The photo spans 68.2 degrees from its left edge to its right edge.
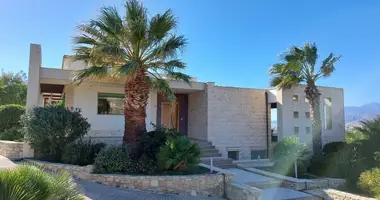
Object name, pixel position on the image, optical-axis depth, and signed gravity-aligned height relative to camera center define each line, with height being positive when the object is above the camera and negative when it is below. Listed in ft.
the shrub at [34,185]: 12.73 -3.16
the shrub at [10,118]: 52.28 +0.78
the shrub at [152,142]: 36.27 -2.38
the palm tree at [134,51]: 37.14 +9.91
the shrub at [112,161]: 34.63 -4.68
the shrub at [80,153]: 38.22 -4.12
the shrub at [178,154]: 34.40 -3.70
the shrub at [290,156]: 44.68 -4.86
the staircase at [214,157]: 47.87 -5.80
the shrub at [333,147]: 52.44 -3.98
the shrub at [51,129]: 39.52 -0.91
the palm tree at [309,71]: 51.57 +10.32
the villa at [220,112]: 52.24 +2.64
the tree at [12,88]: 83.25 +10.20
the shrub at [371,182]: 33.14 -6.79
